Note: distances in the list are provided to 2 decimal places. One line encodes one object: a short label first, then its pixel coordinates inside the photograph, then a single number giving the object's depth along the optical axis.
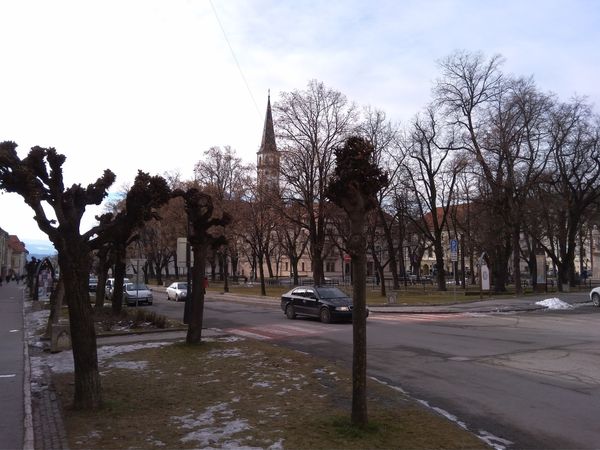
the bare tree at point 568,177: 43.97
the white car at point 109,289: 43.90
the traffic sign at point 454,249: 31.77
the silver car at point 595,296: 30.87
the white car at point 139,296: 36.44
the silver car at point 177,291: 41.34
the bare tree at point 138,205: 8.83
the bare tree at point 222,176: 54.38
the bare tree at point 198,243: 14.35
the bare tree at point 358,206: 6.39
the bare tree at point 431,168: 47.19
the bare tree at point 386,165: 44.16
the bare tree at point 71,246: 7.89
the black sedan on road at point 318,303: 21.84
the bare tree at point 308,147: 41.12
